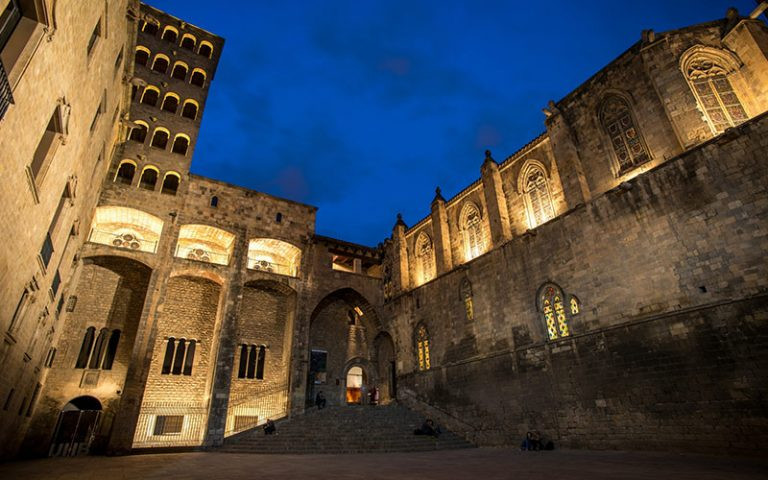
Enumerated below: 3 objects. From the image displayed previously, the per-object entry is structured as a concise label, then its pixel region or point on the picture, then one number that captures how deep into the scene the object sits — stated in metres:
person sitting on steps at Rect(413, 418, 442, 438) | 16.70
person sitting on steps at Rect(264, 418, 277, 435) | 17.58
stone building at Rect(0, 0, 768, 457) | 10.03
